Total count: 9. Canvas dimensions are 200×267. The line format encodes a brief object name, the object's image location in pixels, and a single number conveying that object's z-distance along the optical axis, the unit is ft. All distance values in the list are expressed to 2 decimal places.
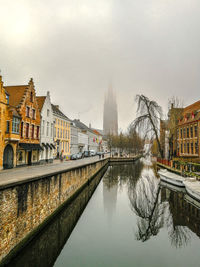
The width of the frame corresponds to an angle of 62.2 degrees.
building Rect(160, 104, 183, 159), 95.10
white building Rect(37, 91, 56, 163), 84.50
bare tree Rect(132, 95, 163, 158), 72.38
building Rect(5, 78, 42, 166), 63.53
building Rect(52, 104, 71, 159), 116.12
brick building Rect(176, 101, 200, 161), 107.18
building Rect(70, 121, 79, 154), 154.92
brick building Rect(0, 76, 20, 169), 53.67
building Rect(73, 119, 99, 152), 220.06
